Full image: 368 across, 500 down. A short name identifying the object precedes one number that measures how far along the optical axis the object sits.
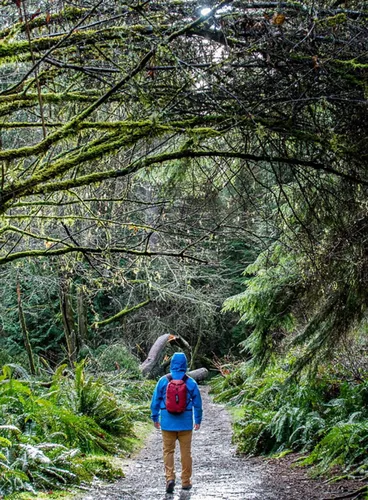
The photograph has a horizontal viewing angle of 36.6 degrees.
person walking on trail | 6.58
